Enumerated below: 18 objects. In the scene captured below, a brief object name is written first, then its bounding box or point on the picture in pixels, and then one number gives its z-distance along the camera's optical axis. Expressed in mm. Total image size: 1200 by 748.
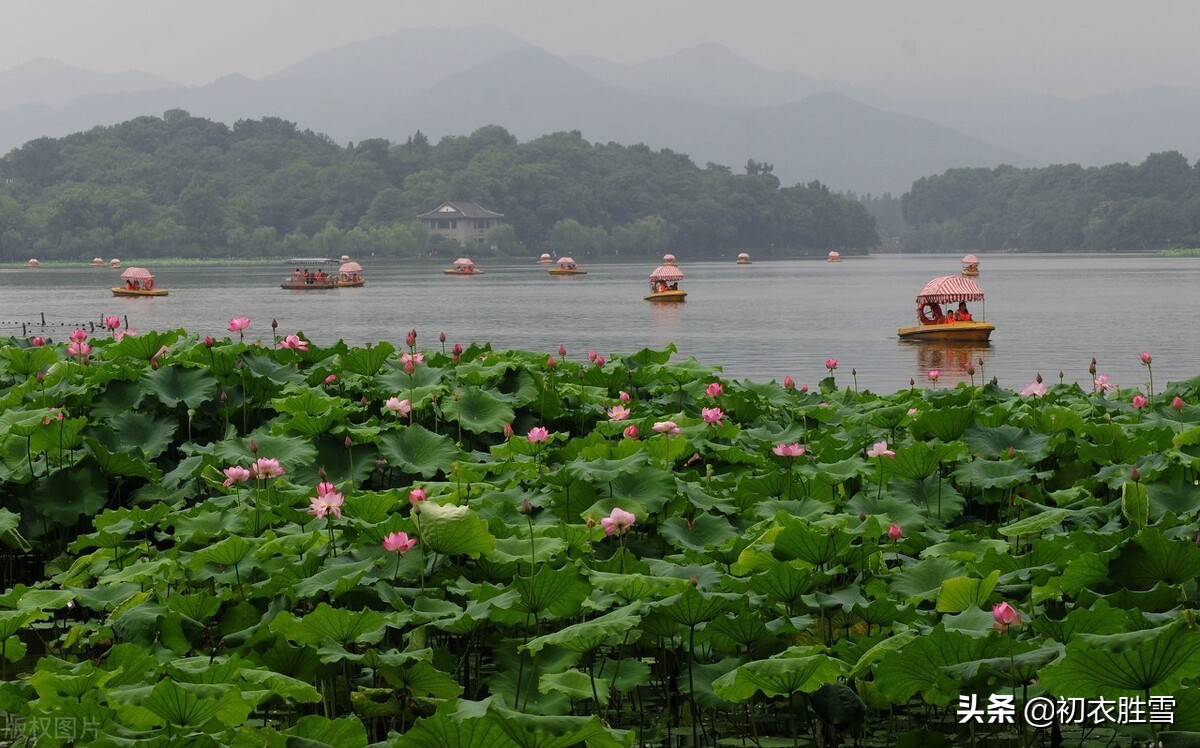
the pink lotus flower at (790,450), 10787
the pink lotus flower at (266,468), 9422
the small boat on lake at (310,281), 141375
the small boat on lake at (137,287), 123062
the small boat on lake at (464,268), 180375
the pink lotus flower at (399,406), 11359
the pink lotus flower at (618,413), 12588
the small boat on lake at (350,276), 140375
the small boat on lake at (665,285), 113875
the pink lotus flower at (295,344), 15742
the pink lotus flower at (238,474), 9820
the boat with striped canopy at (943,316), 64750
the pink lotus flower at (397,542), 8016
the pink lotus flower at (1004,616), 6449
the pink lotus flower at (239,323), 14180
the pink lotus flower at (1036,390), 14758
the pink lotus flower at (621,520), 7969
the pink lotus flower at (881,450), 10430
